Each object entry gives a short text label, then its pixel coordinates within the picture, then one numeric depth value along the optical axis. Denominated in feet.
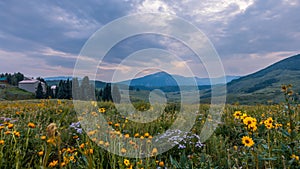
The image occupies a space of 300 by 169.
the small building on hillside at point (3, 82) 297.53
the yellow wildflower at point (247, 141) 6.20
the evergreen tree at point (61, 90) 185.26
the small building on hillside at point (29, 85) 306.14
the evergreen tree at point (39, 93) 220.27
